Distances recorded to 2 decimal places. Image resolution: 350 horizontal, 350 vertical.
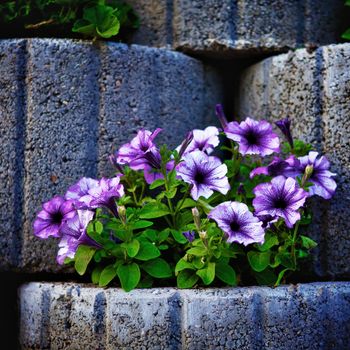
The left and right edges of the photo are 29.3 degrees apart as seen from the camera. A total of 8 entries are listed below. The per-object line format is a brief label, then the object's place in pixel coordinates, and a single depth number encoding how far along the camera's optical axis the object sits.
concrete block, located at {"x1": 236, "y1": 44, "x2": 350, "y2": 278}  2.05
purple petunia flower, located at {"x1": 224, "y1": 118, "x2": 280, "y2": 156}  2.01
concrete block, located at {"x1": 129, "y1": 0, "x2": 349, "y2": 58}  2.31
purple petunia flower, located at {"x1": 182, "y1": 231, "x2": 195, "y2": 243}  1.92
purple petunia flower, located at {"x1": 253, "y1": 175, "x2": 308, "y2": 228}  1.85
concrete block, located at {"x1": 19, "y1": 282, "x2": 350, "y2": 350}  1.73
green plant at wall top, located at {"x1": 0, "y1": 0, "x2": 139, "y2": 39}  2.17
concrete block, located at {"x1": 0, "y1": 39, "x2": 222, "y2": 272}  2.09
